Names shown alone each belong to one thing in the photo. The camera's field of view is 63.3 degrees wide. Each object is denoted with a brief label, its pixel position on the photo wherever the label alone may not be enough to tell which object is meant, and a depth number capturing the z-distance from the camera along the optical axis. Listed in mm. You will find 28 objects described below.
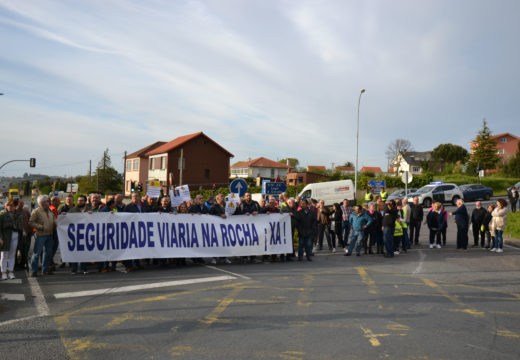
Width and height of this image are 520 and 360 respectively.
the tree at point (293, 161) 137050
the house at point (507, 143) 96500
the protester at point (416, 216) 16338
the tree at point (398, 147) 97500
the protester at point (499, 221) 14258
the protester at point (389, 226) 13347
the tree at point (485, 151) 66188
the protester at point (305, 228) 12727
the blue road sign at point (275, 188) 18500
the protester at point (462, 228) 15078
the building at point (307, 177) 64688
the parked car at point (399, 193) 36544
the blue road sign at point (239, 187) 16347
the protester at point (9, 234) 9000
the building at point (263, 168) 110500
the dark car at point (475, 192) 36625
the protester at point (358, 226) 13555
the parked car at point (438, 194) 33250
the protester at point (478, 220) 15391
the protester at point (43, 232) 9508
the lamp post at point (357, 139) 37856
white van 35438
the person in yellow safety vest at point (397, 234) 14297
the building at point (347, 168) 126050
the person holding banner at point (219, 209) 11911
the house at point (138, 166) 68675
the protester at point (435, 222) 15695
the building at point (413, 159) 98875
